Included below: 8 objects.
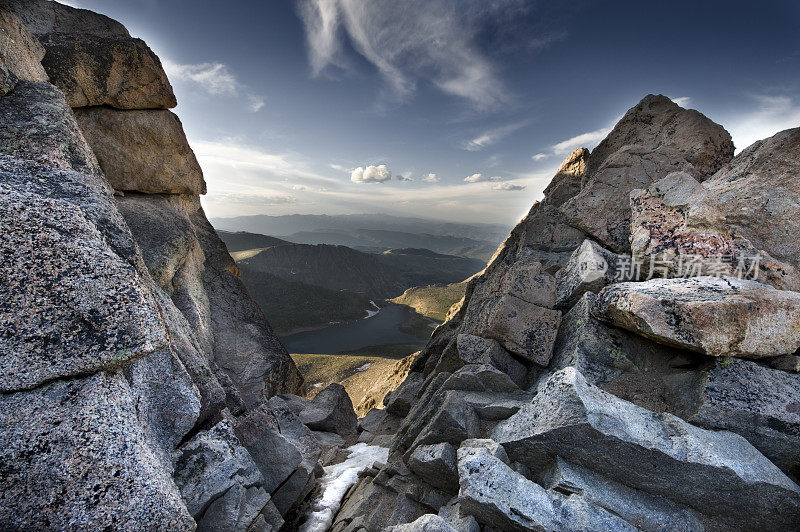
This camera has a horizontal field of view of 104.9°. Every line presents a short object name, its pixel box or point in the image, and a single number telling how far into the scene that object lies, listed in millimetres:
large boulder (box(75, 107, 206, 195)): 20281
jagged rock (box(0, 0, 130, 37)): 18500
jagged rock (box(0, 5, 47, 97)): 10500
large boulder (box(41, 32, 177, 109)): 18156
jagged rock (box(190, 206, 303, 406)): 21922
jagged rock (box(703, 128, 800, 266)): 10758
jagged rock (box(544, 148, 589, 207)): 25122
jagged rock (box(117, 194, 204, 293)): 17453
